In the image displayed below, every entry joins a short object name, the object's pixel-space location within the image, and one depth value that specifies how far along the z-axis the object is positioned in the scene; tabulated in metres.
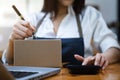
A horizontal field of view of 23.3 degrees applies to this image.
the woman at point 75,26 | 1.39
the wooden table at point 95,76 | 0.81
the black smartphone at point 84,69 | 0.88
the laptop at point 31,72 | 0.73
